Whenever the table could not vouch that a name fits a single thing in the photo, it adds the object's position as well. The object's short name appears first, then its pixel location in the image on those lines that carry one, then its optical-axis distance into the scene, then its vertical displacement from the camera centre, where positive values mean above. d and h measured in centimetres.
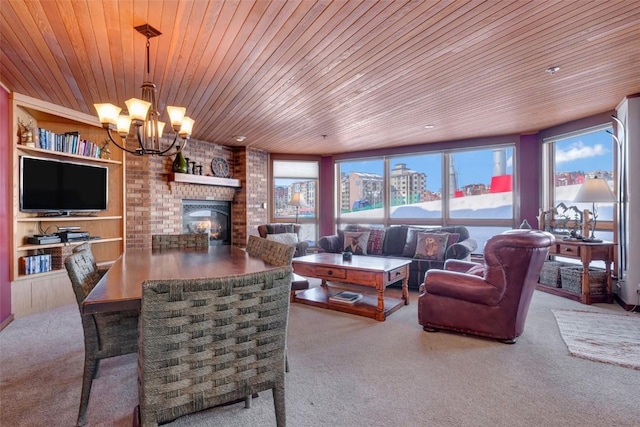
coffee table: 334 -69
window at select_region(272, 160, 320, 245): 714 +45
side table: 384 -55
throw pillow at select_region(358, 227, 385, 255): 529 -49
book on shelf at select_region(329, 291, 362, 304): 362 -95
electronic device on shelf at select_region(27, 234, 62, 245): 370 -29
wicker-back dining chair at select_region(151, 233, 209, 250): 308 -27
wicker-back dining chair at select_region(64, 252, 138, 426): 171 -63
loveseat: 448 -49
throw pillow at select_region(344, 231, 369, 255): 516 -48
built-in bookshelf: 354 -5
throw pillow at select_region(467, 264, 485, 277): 320 -59
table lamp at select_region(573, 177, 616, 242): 371 +19
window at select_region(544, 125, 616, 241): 439 +61
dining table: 124 -31
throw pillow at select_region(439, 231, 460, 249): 466 -38
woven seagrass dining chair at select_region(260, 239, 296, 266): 191 -25
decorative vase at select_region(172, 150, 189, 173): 528 +77
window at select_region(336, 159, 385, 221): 693 +47
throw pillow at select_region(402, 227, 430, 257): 496 -47
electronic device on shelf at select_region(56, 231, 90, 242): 393 -27
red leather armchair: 260 -67
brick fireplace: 584 -12
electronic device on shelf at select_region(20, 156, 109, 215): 365 +32
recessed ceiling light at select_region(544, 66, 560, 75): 292 +124
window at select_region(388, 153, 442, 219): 633 +49
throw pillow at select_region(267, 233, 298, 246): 560 -44
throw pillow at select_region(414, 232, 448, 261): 452 -49
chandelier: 235 +73
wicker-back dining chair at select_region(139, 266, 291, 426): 113 -47
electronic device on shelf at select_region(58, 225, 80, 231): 405 -18
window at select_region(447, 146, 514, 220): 568 +47
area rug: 247 -108
